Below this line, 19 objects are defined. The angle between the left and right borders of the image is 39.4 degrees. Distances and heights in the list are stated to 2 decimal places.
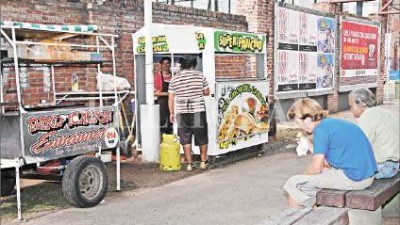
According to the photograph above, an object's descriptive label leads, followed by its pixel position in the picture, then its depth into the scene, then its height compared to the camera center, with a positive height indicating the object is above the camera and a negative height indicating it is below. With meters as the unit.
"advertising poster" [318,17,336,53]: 16.98 +0.90
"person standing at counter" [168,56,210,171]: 9.04 -0.65
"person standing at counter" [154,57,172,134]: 10.46 -0.38
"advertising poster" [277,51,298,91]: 14.80 -0.17
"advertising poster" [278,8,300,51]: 14.77 +0.94
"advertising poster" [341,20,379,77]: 18.83 +0.50
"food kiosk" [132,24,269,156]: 9.29 -0.33
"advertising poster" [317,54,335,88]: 17.08 -0.20
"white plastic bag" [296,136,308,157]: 6.03 -0.90
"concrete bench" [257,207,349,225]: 4.41 -1.25
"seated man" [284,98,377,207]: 4.75 -0.81
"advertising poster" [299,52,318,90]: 15.88 -0.18
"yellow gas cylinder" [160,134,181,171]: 9.00 -1.44
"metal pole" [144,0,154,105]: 9.55 +0.18
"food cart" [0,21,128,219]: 6.14 -0.73
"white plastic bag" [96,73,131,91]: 9.25 -0.29
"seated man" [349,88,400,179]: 5.57 -0.65
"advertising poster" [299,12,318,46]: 15.78 +0.99
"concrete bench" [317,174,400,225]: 4.91 -1.22
